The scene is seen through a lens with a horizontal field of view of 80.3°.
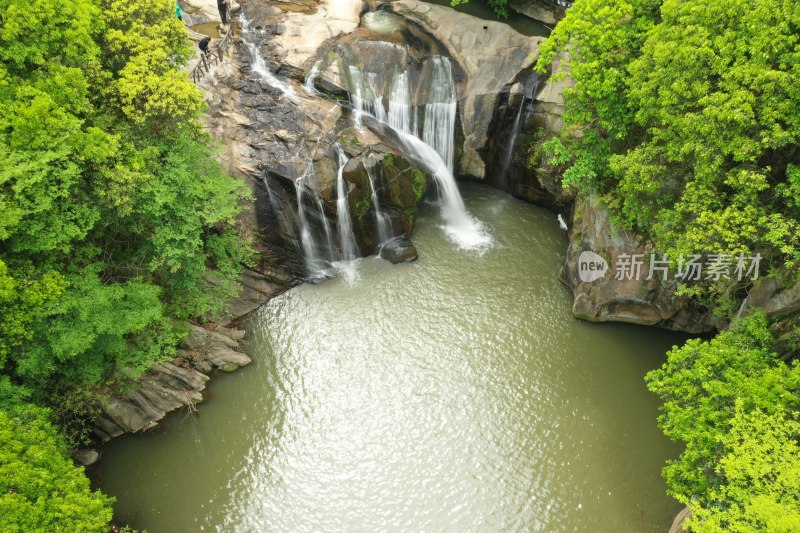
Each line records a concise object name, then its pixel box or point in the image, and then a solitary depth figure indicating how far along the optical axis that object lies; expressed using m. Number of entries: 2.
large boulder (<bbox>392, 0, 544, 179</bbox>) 20.25
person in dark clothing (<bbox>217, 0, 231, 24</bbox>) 23.01
